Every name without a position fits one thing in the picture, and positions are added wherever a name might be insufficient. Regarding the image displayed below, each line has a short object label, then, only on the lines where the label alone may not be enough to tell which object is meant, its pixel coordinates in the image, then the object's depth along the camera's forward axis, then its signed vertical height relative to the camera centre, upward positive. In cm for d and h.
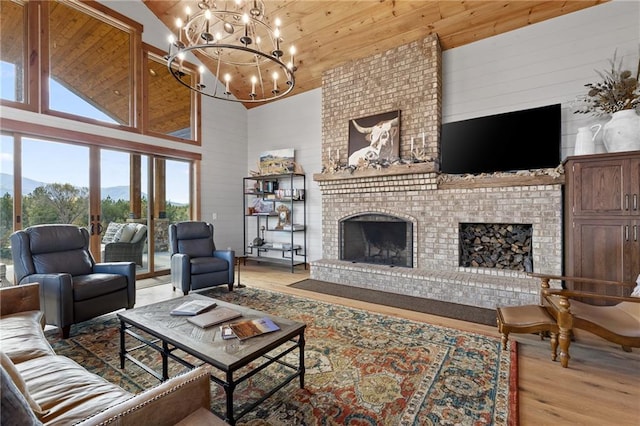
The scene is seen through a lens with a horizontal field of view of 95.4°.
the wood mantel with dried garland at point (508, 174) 340 +46
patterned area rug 171 -118
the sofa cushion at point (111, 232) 462 -31
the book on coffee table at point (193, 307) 213 -73
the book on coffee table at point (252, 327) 180 -75
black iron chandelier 204 +264
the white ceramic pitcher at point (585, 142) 313 +73
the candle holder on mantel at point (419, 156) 417 +79
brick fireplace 356 +15
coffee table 155 -77
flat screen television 363 +91
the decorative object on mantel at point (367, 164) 421 +74
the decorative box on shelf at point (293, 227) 590 -32
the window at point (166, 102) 525 +212
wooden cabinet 286 -7
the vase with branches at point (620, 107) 292 +108
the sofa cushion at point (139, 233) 490 -35
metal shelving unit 595 -16
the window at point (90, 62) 421 +238
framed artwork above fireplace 455 +119
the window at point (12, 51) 373 +213
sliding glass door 380 +29
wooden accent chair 208 -86
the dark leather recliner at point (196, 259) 401 -69
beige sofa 85 -75
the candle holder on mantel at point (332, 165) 498 +80
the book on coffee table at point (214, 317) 197 -74
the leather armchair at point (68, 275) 271 -64
